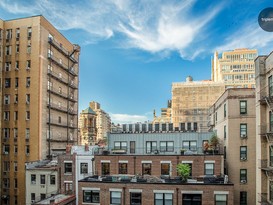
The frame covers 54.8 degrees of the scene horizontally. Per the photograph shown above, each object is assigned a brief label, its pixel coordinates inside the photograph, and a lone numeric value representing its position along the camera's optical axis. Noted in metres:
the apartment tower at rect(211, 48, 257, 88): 112.71
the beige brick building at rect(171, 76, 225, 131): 95.31
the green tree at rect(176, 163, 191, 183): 31.88
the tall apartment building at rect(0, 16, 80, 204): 51.22
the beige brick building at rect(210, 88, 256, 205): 36.75
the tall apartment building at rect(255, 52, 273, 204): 24.55
